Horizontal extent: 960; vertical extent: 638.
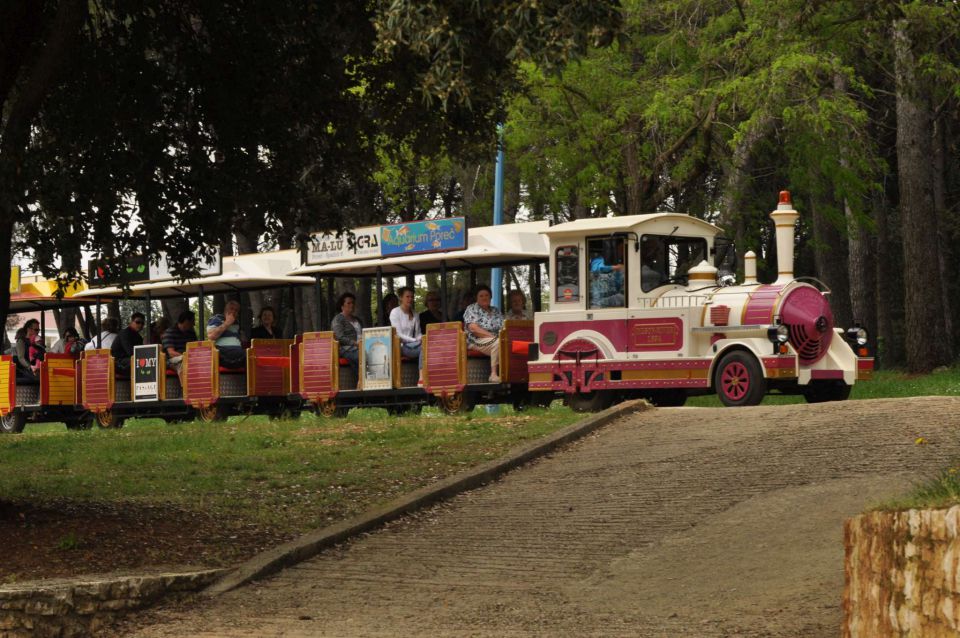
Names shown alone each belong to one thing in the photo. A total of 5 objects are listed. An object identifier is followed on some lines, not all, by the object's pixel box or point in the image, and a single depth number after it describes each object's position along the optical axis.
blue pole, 27.58
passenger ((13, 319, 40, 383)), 29.92
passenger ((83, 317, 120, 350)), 29.02
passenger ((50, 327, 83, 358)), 30.81
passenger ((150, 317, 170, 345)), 28.27
